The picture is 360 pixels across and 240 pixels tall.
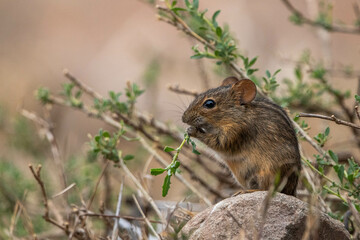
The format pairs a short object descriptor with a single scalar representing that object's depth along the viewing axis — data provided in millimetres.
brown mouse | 7258
